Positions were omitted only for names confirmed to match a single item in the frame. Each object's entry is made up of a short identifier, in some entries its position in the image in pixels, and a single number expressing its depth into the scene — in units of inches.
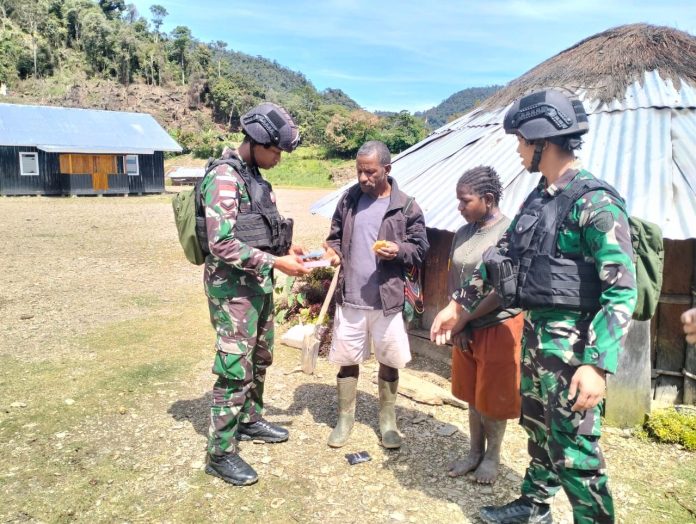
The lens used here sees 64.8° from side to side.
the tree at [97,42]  2844.5
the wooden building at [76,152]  932.6
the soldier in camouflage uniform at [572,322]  83.3
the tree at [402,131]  1670.8
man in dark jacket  143.8
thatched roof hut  169.8
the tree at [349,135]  1705.2
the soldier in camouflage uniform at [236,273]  122.8
